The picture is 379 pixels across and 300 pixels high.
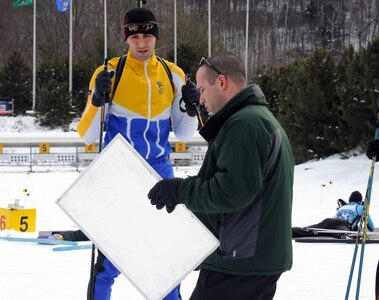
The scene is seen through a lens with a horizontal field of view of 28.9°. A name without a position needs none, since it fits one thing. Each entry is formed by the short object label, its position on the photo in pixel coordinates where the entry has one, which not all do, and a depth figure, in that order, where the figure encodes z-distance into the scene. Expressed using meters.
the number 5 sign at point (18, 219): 8.16
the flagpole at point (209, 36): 32.62
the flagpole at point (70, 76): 32.21
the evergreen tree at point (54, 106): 31.97
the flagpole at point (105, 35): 32.16
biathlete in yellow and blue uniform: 4.09
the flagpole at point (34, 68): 31.75
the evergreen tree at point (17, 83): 35.97
